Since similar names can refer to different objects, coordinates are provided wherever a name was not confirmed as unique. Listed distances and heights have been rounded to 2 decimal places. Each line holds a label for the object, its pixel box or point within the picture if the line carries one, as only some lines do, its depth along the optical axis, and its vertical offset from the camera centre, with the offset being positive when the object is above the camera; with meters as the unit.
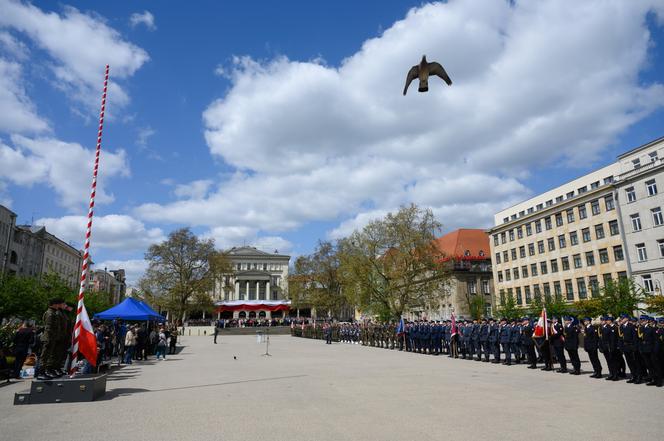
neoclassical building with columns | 80.75 +9.06
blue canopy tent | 22.58 +0.56
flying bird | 11.63 +6.33
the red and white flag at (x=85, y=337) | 11.19 -0.32
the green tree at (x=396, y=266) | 47.62 +5.45
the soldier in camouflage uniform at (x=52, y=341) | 10.77 -0.39
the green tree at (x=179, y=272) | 67.25 +7.50
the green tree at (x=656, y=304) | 34.62 +0.62
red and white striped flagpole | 11.00 +1.99
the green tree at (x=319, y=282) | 71.94 +6.08
